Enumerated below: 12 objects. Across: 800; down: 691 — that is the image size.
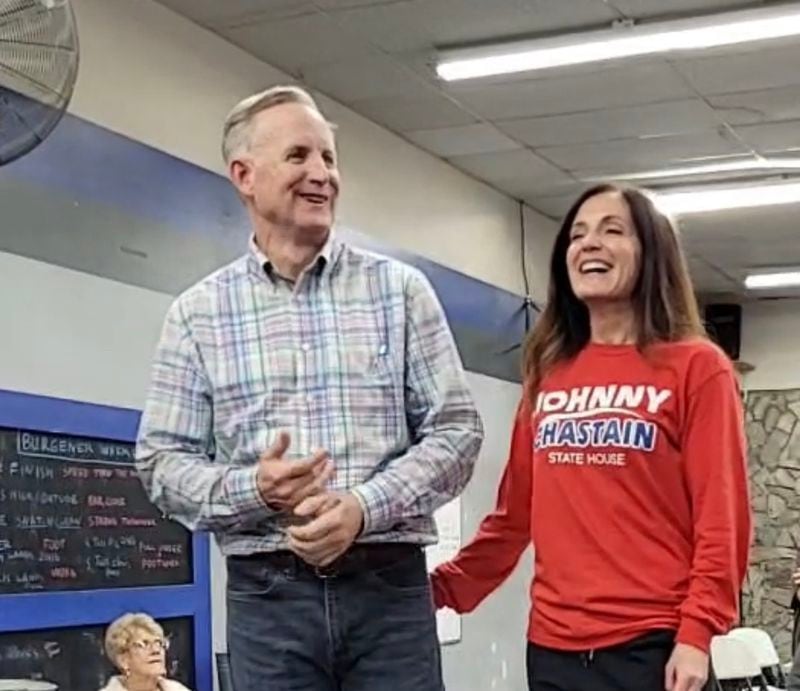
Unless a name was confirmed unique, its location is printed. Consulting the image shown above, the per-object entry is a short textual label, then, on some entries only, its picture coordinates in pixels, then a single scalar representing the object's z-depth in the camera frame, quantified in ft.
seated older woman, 15.03
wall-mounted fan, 8.23
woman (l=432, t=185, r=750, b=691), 6.79
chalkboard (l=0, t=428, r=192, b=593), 14.40
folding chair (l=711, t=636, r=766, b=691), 23.21
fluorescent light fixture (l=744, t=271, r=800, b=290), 35.29
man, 6.11
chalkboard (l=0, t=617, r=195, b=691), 14.21
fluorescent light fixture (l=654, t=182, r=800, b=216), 26.66
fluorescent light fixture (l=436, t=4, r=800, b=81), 17.54
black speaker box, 38.93
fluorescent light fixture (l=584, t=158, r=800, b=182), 24.98
